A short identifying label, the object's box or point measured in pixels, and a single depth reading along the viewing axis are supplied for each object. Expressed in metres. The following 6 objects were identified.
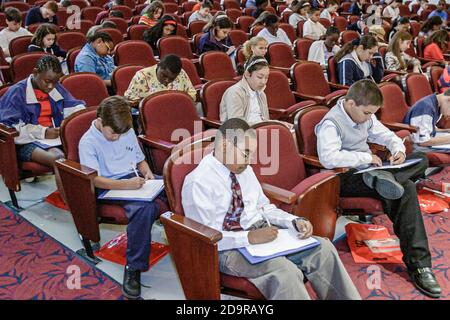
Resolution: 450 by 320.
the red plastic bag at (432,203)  3.06
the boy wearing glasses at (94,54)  3.89
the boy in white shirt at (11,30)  4.70
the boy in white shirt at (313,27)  6.36
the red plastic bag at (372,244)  2.53
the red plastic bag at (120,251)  2.47
